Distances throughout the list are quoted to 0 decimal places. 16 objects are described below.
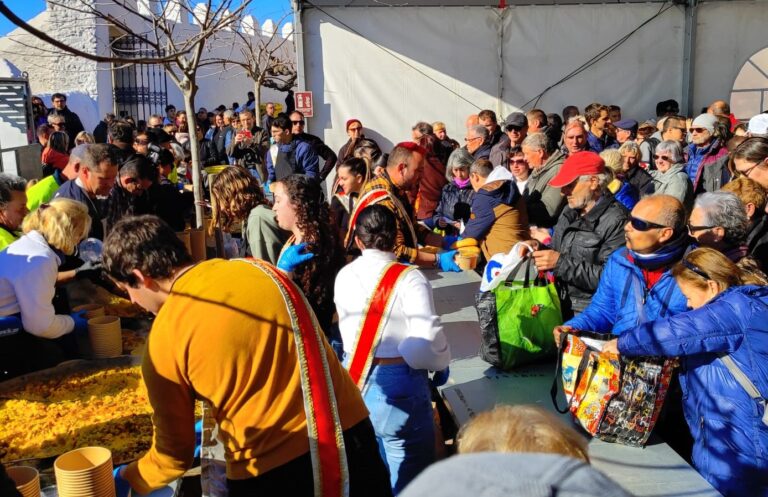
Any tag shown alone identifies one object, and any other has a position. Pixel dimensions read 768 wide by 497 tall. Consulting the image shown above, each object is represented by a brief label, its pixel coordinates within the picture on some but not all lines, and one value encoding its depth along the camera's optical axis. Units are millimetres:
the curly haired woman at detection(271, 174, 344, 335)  3391
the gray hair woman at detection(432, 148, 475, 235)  6004
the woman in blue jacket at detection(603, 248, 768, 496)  2494
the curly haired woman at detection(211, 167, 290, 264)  3871
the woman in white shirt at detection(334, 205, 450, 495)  2627
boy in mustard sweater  1822
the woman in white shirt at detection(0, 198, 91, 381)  3586
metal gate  19484
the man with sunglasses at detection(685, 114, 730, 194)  6117
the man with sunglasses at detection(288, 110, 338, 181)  8148
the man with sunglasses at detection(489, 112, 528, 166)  6855
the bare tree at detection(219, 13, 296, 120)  14891
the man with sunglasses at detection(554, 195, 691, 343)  2924
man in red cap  3635
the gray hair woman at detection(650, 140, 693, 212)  5590
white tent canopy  9430
